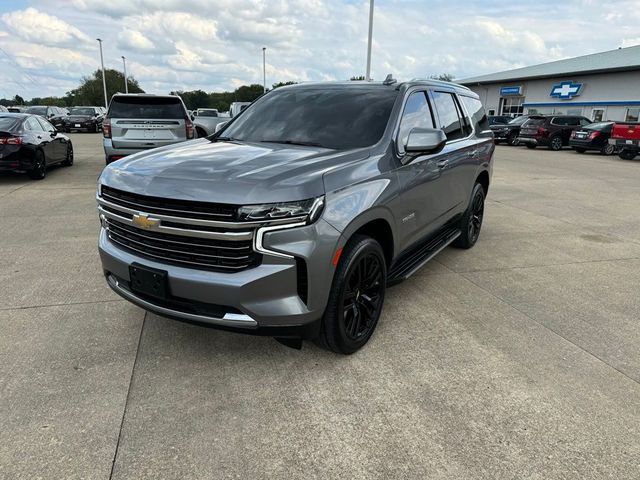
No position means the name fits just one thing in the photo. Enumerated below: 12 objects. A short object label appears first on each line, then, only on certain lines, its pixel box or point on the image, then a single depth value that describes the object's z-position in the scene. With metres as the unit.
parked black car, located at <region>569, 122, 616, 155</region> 21.86
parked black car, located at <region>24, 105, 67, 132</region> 29.03
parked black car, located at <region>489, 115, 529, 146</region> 27.27
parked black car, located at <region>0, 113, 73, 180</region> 9.73
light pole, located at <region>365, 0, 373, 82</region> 24.45
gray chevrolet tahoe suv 2.70
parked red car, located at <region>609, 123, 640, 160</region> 18.89
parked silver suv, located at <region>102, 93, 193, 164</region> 9.86
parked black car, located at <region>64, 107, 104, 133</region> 29.34
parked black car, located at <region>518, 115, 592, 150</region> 24.36
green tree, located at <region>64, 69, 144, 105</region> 81.77
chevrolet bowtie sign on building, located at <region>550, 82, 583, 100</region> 35.78
